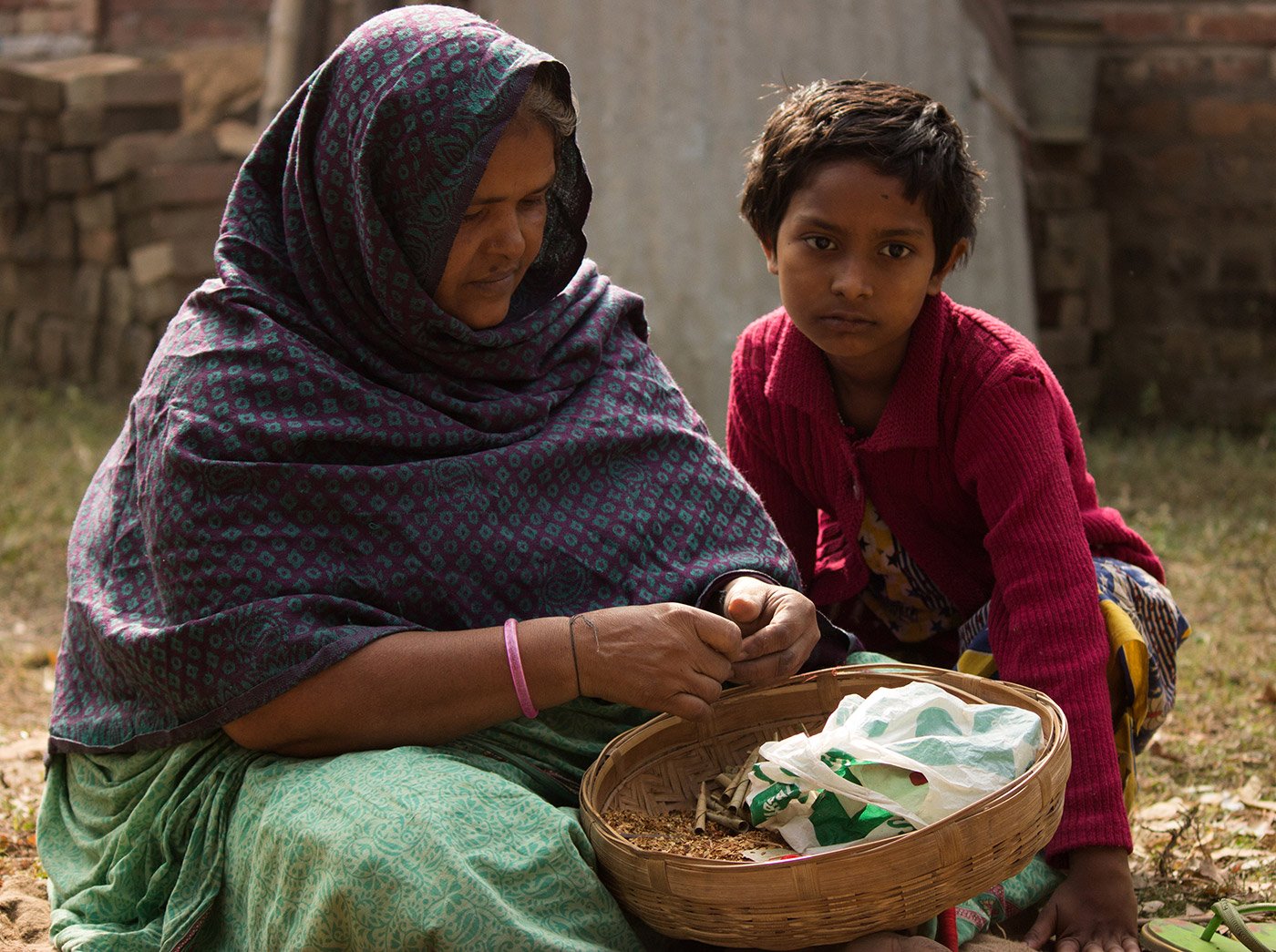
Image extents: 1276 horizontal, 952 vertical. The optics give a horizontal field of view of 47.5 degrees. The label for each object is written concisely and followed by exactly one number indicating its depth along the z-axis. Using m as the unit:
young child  2.55
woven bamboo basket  1.86
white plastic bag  2.02
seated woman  2.04
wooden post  6.66
